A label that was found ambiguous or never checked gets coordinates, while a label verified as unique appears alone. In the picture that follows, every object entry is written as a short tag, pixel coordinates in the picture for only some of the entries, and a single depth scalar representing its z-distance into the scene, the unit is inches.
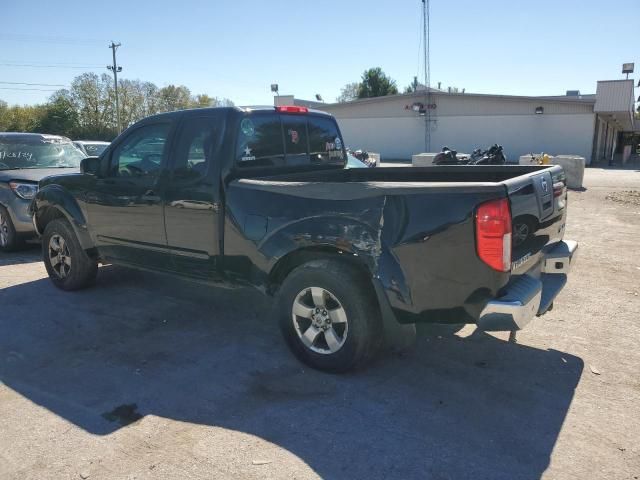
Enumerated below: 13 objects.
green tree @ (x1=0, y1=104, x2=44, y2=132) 2362.0
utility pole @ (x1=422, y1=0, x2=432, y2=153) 1404.9
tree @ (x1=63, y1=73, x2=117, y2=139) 2456.9
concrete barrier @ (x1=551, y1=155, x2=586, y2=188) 637.3
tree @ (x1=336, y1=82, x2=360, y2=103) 3705.7
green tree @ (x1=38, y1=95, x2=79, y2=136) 2343.8
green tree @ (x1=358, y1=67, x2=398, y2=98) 2630.4
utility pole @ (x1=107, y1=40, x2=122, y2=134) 2122.3
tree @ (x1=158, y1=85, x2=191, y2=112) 2687.0
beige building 1259.2
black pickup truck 127.0
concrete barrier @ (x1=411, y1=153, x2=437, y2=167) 773.1
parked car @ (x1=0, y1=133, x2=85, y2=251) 312.3
